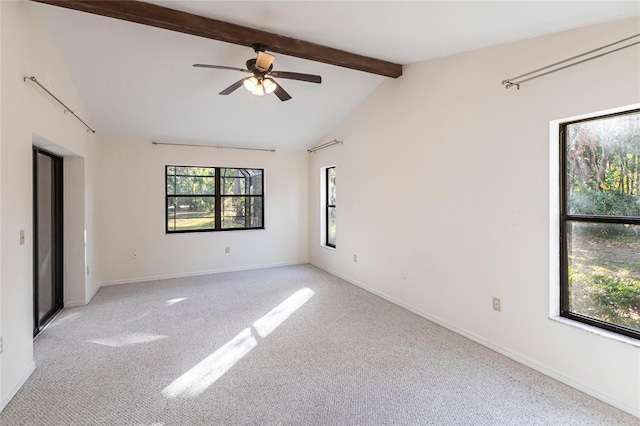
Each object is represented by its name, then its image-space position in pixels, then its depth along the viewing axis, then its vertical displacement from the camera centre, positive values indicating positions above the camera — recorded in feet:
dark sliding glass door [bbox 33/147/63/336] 10.02 -1.02
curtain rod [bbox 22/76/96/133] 7.86 +3.46
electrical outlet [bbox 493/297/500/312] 9.15 -2.87
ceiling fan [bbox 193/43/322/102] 9.45 +4.34
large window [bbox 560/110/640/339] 6.83 -0.32
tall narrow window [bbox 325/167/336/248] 18.80 +0.18
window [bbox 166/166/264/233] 17.88 +0.66
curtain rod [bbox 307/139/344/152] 17.25 +3.86
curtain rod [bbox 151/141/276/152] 17.12 +3.78
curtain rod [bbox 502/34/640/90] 6.53 +3.54
